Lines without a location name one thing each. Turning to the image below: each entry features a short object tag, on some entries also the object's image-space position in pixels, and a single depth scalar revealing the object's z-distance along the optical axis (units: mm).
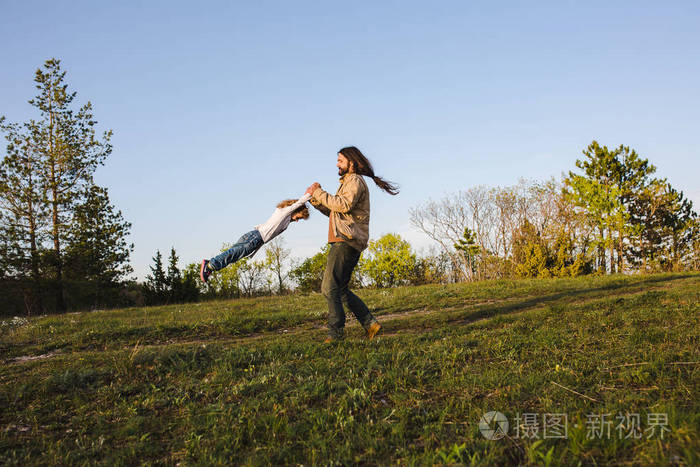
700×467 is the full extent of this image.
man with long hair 6121
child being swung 6834
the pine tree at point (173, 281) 25812
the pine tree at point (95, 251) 26094
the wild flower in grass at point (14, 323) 10388
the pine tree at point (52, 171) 25344
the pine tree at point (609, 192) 29391
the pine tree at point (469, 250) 33844
